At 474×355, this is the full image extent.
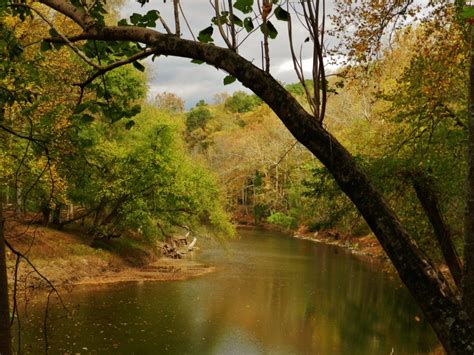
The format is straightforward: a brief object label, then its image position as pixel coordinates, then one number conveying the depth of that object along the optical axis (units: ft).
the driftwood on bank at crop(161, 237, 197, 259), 87.41
